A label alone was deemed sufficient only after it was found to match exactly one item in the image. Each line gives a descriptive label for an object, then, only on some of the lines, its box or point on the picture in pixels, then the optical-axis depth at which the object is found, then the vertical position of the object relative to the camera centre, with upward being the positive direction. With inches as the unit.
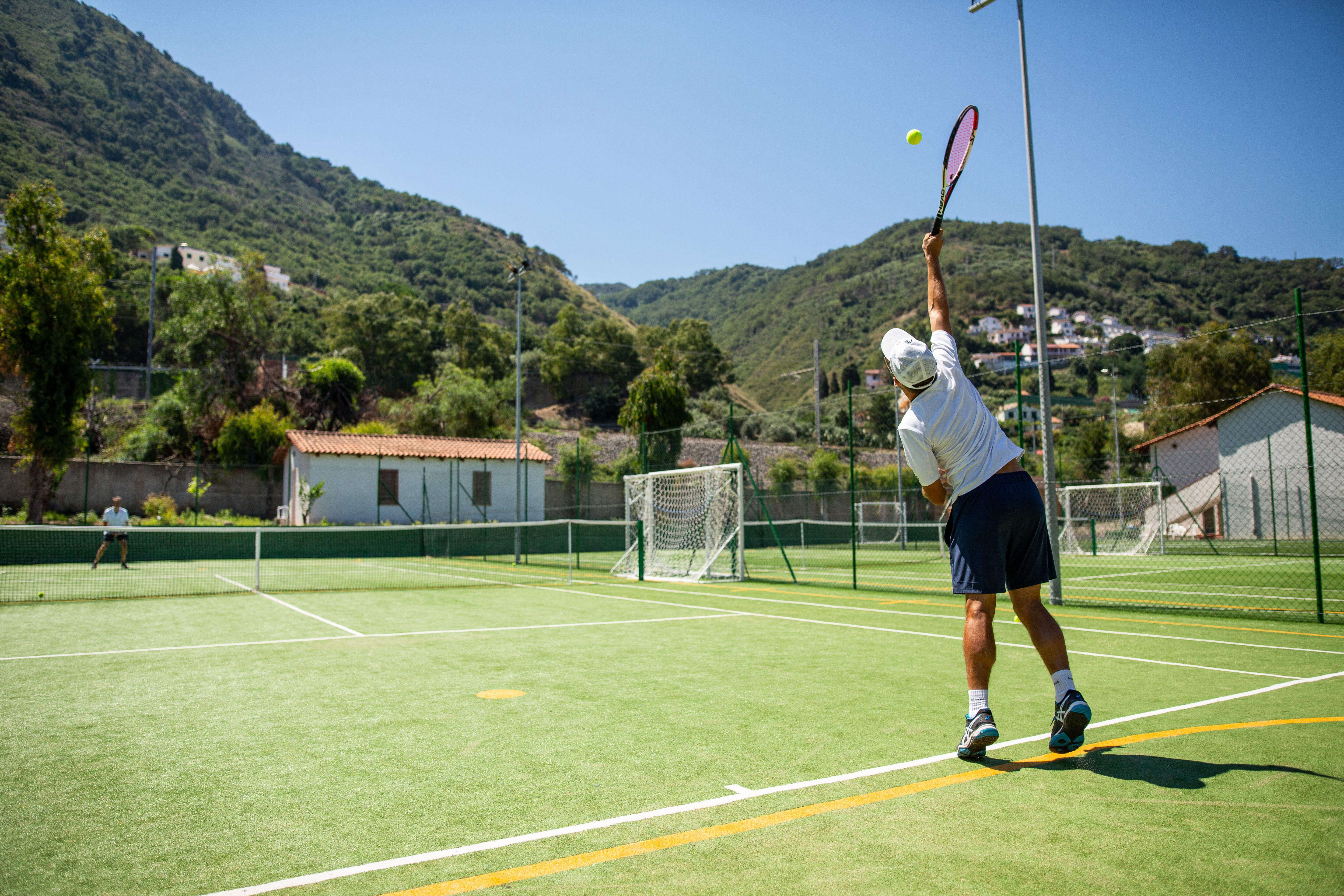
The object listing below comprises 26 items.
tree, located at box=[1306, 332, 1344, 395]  1519.4 +253.2
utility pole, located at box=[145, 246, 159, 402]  2068.2 +428.9
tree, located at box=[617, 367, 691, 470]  1448.1 +170.3
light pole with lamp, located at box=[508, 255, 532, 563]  925.2 +148.3
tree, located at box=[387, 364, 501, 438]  1797.5 +191.8
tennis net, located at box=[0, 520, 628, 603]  621.3 -63.2
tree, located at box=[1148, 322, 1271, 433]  1847.9 +284.3
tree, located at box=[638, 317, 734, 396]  3373.5 +611.1
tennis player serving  147.6 -3.7
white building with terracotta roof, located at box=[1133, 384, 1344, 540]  1018.1 +37.4
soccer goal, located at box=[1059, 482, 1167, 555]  1105.4 -32.1
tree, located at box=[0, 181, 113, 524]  943.0 +204.9
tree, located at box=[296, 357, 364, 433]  1796.3 +236.1
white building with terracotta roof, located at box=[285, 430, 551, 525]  1263.5 +31.9
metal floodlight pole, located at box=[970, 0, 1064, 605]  429.1 +73.5
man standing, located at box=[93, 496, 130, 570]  751.1 -18.2
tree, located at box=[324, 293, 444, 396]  2856.8 +549.9
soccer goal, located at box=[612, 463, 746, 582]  665.0 -23.4
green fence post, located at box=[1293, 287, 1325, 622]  347.6 +20.5
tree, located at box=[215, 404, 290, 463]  1375.5 +107.6
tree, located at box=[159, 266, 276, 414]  1641.2 +338.8
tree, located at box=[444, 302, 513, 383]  2945.4 +571.9
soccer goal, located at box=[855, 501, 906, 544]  1193.4 -37.1
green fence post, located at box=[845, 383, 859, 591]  547.2 -37.2
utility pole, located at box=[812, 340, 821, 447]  1563.7 +285.7
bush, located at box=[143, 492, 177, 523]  1114.7 -11.1
